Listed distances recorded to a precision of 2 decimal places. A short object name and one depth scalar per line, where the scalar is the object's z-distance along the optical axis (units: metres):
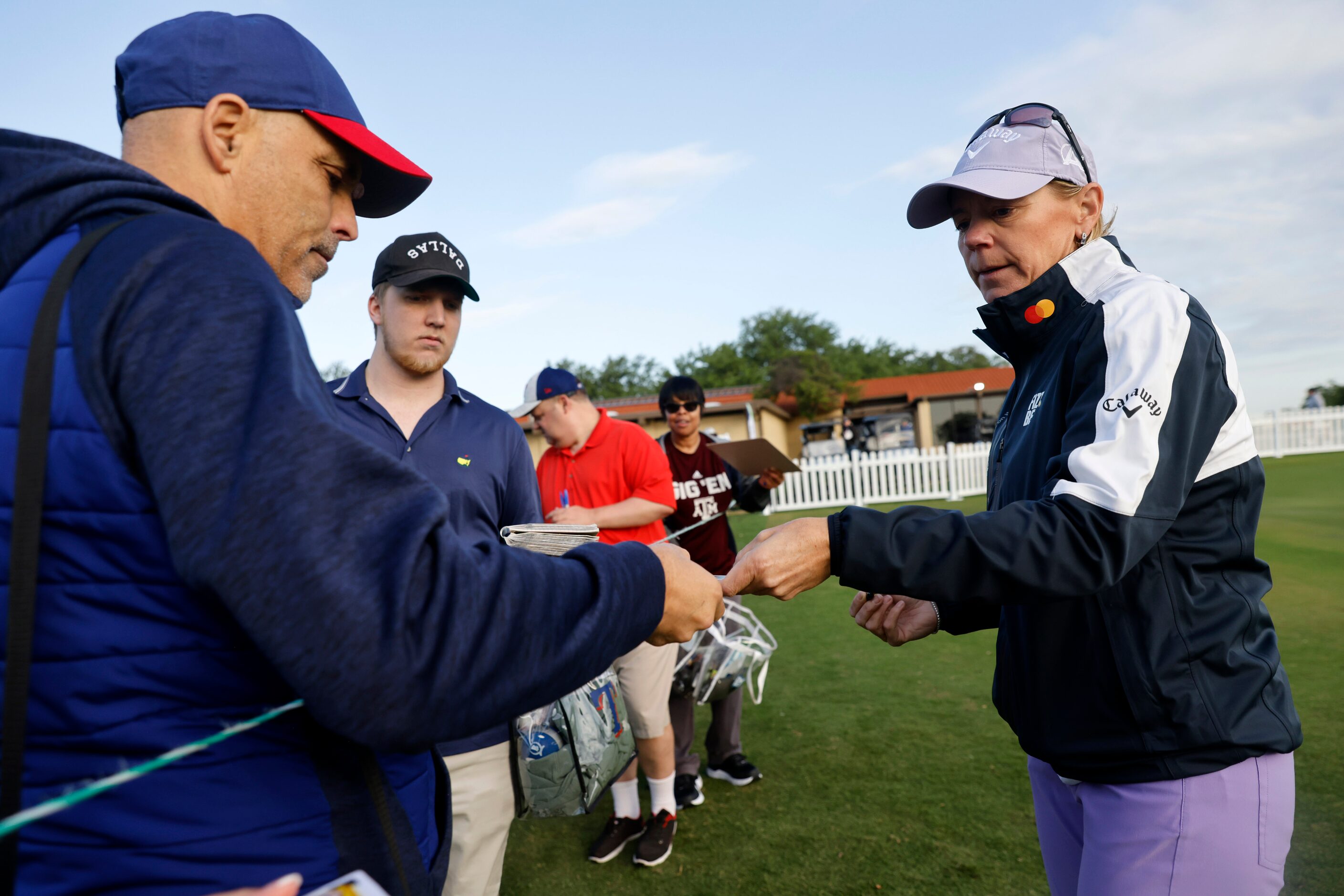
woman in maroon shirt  4.84
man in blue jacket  0.84
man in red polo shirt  4.11
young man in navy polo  2.74
